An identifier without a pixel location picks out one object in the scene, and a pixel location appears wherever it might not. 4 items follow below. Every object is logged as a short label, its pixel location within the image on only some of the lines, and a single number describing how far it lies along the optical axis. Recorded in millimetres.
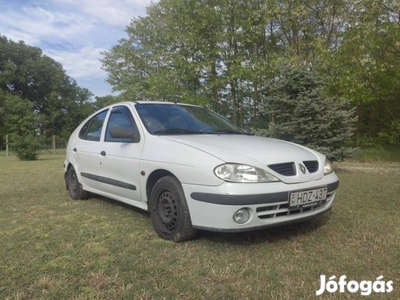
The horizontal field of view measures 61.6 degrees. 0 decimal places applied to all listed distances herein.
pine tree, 8633
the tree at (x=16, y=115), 38000
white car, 2840
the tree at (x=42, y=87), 43872
